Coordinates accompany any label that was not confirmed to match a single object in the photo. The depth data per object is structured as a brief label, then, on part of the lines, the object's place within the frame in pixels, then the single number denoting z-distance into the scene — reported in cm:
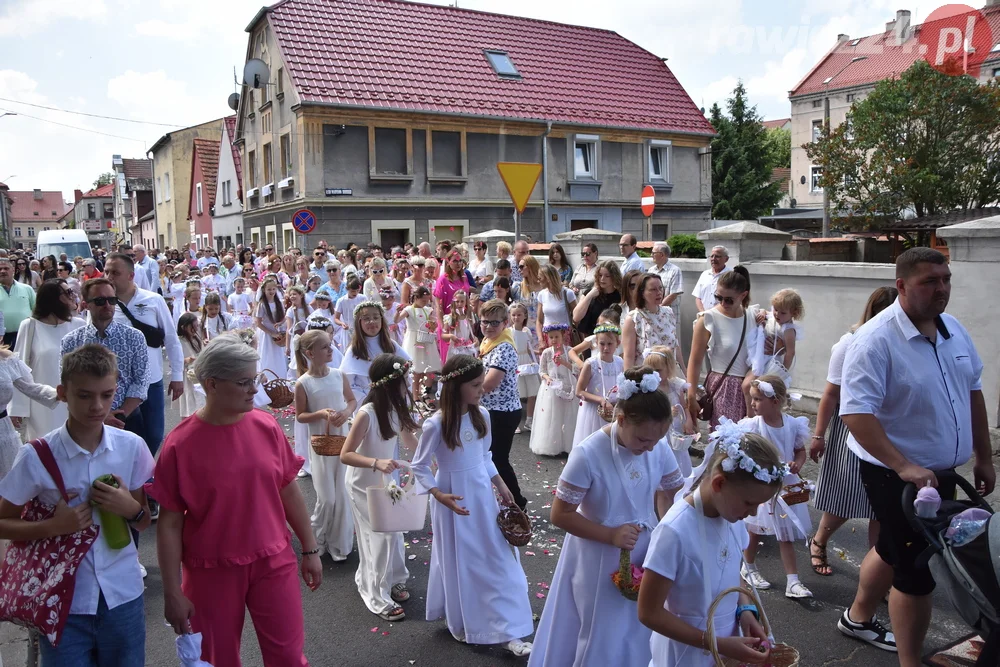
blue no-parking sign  1791
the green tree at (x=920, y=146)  2330
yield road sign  1075
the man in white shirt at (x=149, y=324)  589
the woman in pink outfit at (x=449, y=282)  1191
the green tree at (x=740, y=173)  4038
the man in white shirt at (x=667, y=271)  1013
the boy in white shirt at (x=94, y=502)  288
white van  3195
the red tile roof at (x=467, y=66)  2373
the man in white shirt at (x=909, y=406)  365
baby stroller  276
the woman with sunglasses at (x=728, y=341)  604
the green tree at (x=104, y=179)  12350
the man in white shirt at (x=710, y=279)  925
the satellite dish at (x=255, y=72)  2539
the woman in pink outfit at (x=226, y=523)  294
